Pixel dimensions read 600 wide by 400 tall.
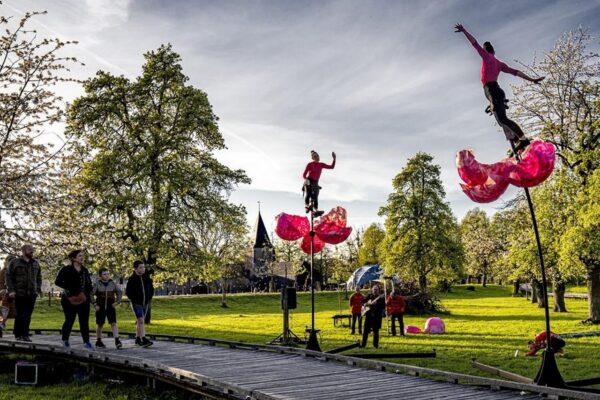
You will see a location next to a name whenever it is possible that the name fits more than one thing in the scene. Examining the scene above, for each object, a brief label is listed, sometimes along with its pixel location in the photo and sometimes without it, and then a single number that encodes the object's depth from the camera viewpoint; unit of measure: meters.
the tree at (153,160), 28.56
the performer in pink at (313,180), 14.66
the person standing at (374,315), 16.77
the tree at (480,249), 70.75
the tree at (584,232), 21.67
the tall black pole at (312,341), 14.02
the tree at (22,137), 16.81
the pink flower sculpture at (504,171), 9.11
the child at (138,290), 13.86
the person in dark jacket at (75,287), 12.96
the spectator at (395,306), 21.69
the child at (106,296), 14.09
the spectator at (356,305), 23.34
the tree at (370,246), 83.03
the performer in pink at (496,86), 9.63
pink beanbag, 23.09
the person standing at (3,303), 17.12
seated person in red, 14.93
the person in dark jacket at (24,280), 13.93
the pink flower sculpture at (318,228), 14.98
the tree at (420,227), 48.09
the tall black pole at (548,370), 8.95
